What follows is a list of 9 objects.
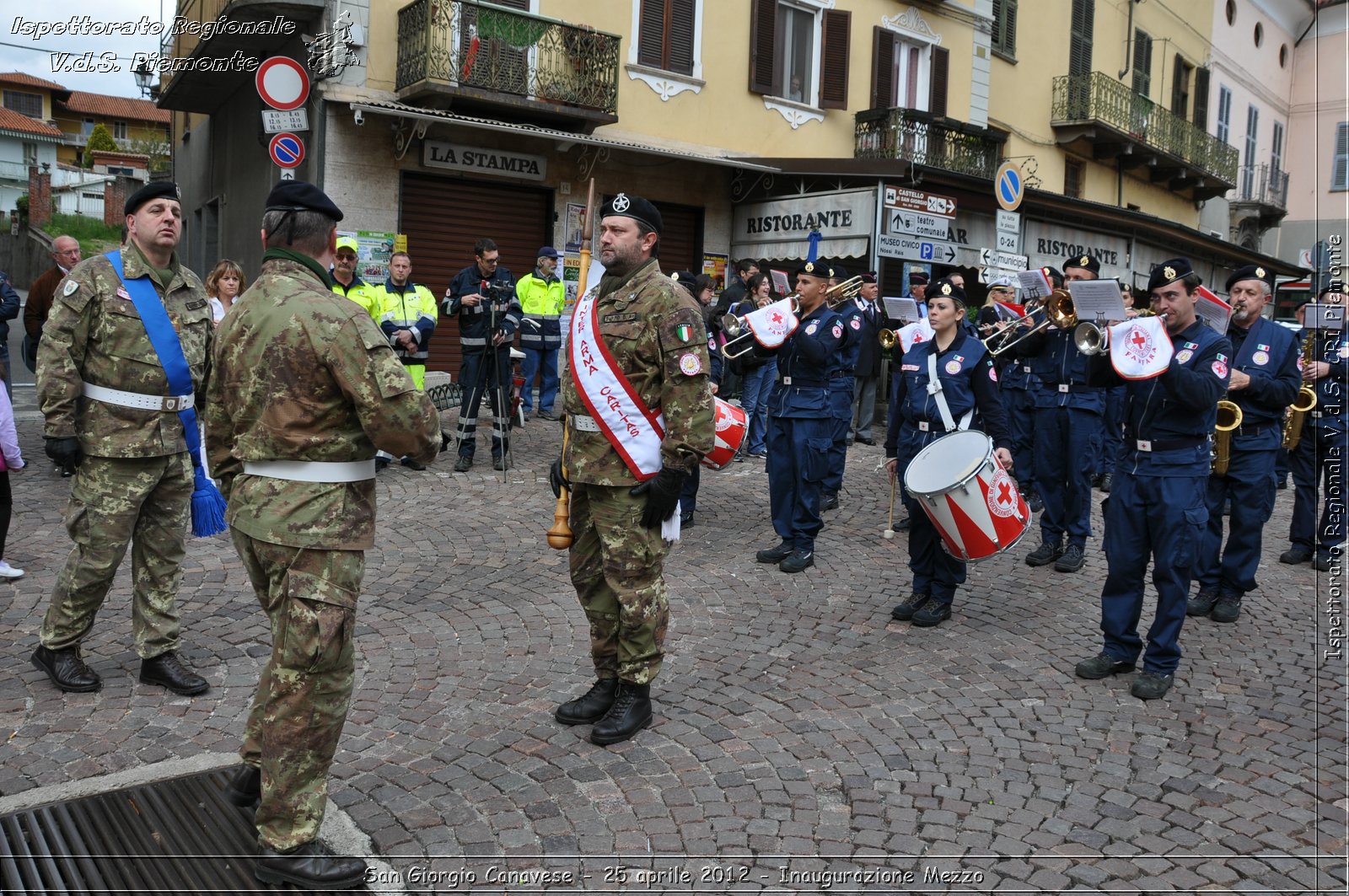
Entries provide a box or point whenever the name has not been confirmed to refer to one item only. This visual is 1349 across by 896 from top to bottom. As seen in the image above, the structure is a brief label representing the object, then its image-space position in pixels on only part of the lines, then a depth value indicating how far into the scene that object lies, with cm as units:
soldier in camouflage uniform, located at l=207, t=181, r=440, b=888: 328
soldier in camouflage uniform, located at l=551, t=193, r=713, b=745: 439
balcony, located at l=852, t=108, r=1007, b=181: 1952
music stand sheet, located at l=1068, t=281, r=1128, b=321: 518
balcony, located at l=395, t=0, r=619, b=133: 1441
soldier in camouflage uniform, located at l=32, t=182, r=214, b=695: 464
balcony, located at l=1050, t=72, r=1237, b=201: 2481
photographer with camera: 1028
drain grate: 333
